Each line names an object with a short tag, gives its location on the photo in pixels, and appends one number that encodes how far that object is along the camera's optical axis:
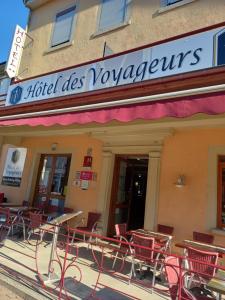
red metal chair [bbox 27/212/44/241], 6.51
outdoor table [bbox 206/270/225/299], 3.06
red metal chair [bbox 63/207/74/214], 9.18
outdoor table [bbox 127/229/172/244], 5.94
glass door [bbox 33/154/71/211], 10.14
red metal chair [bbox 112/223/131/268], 6.21
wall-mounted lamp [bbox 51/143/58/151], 10.51
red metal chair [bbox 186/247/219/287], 4.21
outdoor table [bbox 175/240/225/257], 5.15
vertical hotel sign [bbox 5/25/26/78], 10.96
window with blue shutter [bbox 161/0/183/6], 8.30
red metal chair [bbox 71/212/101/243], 8.16
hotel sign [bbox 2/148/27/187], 6.56
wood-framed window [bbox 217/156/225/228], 6.59
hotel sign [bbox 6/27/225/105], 5.05
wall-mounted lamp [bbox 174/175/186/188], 7.11
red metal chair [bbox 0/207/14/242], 7.64
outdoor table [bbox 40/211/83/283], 4.77
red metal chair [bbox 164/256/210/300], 3.29
